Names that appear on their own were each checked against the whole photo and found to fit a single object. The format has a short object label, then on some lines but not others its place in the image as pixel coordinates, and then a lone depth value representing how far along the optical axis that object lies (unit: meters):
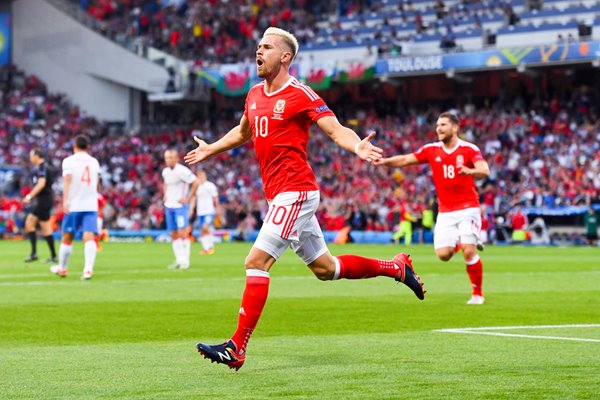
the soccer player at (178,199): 23.05
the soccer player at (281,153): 8.46
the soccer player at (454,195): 14.49
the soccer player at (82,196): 18.89
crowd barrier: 41.91
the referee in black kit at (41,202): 23.23
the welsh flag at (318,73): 52.22
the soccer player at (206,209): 30.58
